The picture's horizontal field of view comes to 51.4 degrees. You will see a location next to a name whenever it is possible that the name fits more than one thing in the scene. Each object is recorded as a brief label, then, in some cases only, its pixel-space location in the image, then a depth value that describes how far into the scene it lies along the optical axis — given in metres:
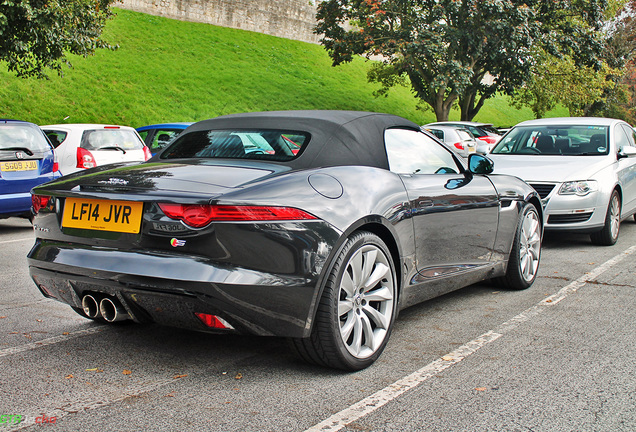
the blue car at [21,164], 8.70
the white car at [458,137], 18.30
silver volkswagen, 7.83
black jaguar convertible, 3.13
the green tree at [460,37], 28.22
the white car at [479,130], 19.86
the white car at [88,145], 10.99
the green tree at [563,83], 35.41
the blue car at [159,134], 13.62
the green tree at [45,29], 12.65
